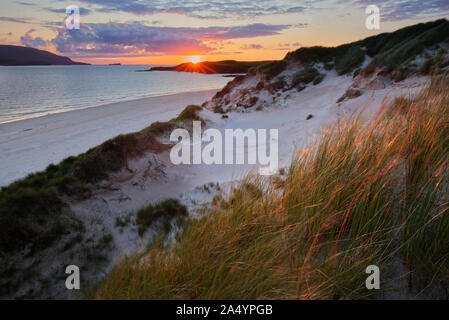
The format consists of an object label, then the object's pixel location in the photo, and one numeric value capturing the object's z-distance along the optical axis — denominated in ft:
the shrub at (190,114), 43.93
